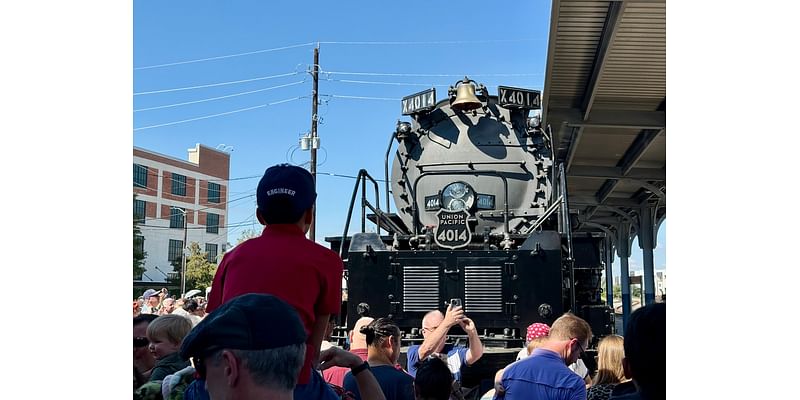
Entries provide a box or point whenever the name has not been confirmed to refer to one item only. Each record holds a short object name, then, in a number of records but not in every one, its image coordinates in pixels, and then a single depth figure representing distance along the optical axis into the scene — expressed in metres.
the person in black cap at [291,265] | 2.19
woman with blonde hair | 3.58
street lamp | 27.72
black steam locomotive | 6.61
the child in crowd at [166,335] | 3.55
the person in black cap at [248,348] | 1.56
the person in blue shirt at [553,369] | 3.61
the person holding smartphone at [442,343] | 4.84
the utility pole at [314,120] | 19.73
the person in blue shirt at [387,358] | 3.57
